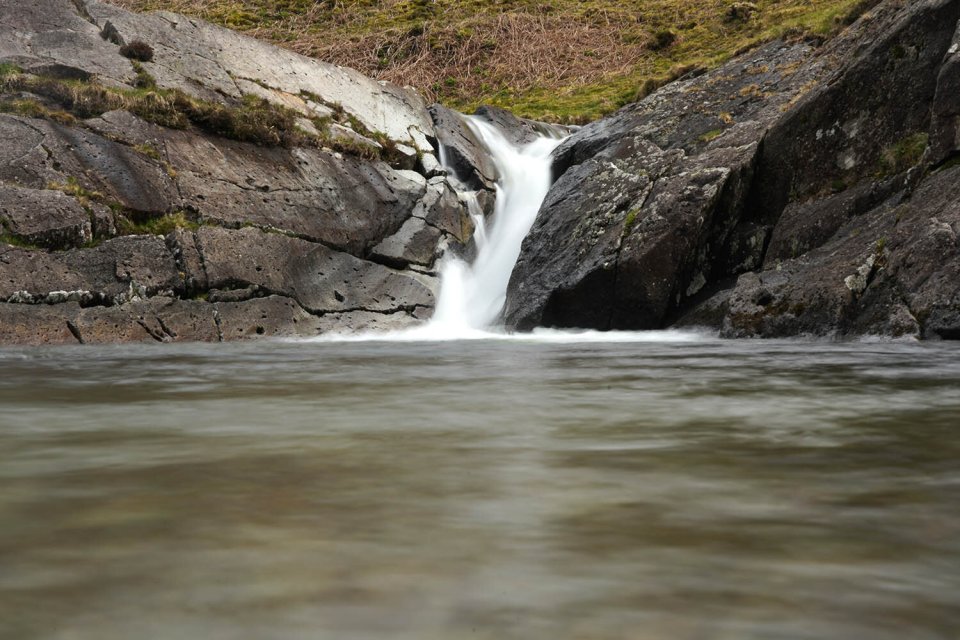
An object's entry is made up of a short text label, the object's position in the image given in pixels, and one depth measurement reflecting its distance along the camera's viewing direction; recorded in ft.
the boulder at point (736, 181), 36.14
